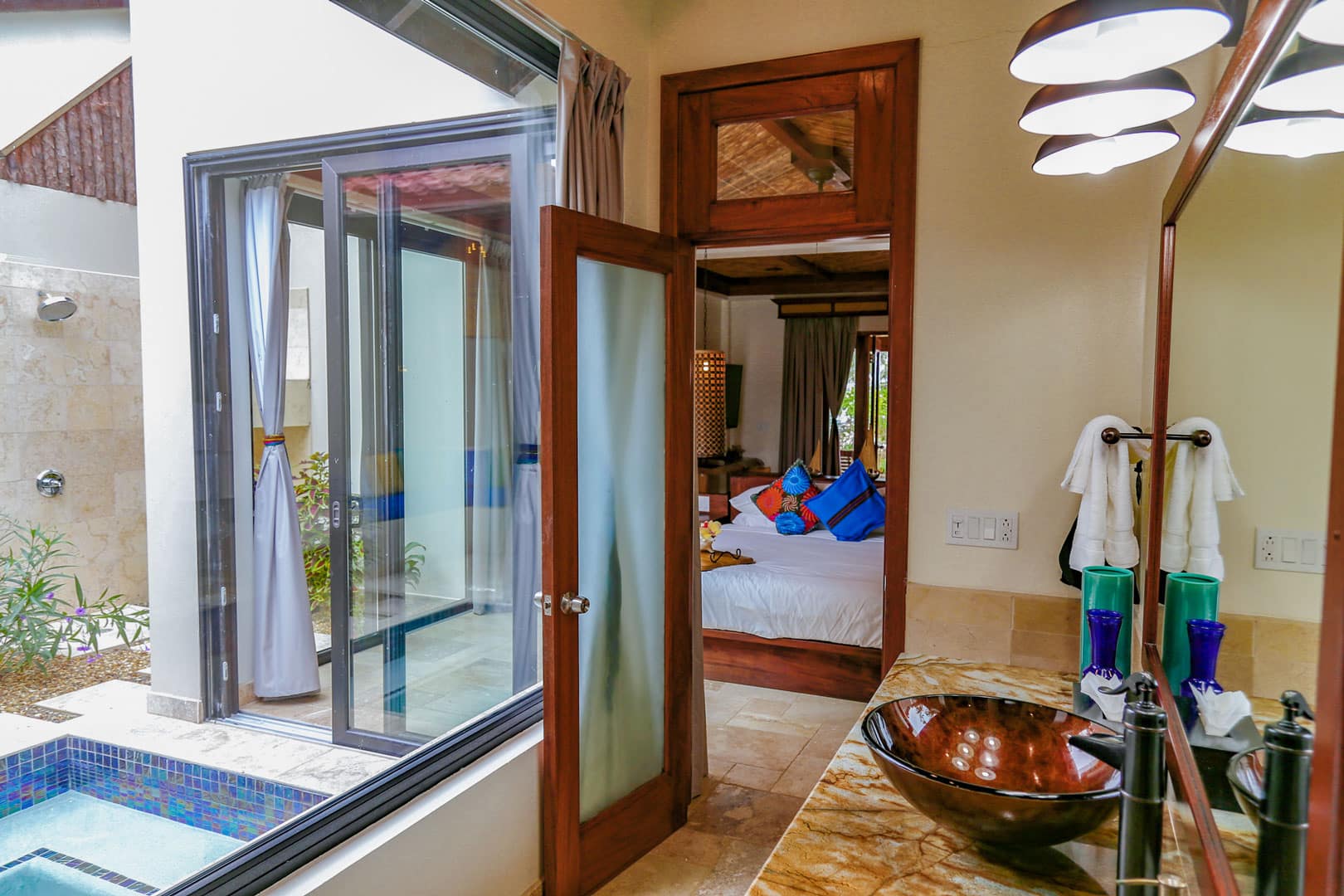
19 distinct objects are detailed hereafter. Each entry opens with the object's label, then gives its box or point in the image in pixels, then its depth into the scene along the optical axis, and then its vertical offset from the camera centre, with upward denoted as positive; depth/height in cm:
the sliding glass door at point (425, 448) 300 -17
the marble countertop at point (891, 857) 116 -65
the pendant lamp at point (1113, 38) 108 +49
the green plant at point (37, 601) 163 -40
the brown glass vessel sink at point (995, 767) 112 -55
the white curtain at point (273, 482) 282 -29
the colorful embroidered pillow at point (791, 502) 599 -74
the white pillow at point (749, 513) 634 -86
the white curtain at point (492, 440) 306 -14
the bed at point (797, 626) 435 -116
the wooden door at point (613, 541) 238 -44
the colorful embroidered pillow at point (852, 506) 574 -71
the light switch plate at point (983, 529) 274 -41
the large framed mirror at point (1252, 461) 63 -6
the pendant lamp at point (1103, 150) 162 +50
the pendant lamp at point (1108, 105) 138 +50
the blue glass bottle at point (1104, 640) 162 -45
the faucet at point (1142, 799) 92 -43
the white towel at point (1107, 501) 227 -26
